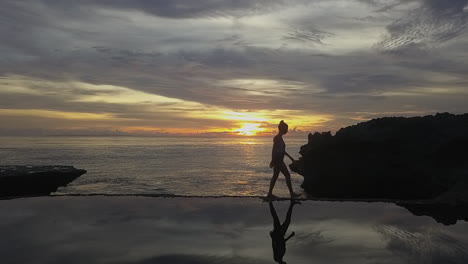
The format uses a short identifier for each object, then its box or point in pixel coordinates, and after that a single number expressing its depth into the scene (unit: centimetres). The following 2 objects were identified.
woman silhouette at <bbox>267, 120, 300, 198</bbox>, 1150
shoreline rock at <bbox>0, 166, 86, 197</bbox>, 1848
